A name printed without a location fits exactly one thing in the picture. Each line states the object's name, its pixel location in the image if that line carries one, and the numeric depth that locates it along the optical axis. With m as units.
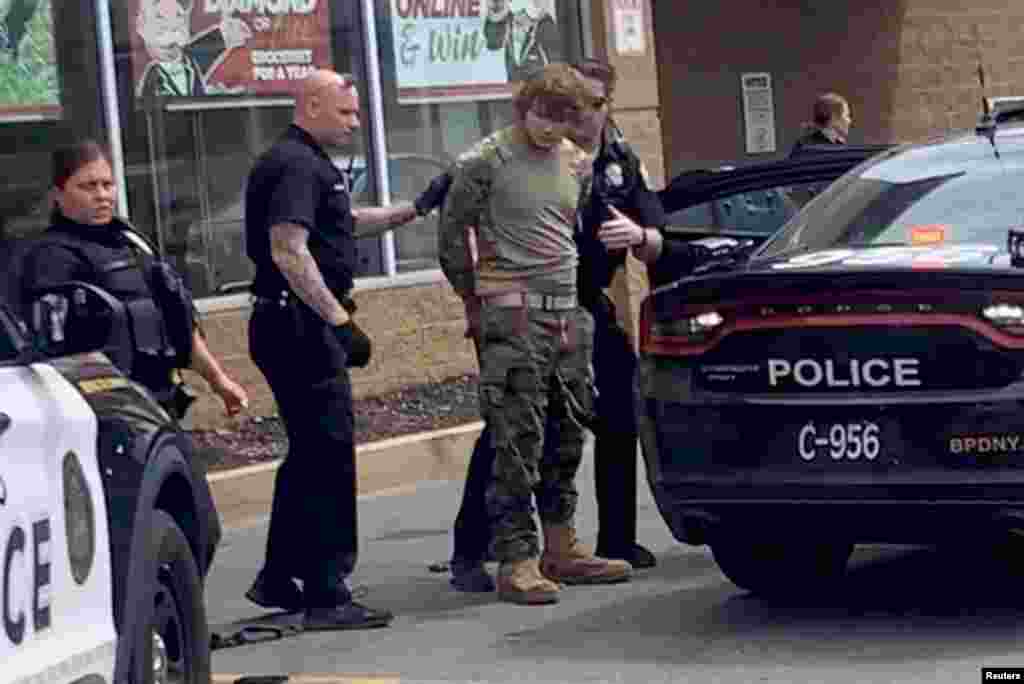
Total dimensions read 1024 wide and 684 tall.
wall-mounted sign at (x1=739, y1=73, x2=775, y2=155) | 19.39
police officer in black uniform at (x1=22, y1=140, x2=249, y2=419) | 7.52
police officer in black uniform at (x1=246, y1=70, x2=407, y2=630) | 8.20
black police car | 7.34
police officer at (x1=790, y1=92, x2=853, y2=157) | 13.85
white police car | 5.13
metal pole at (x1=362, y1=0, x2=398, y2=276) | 13.72
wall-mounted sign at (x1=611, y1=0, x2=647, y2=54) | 15.21
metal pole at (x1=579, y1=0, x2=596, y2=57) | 15.10
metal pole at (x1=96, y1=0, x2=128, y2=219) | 12.15
